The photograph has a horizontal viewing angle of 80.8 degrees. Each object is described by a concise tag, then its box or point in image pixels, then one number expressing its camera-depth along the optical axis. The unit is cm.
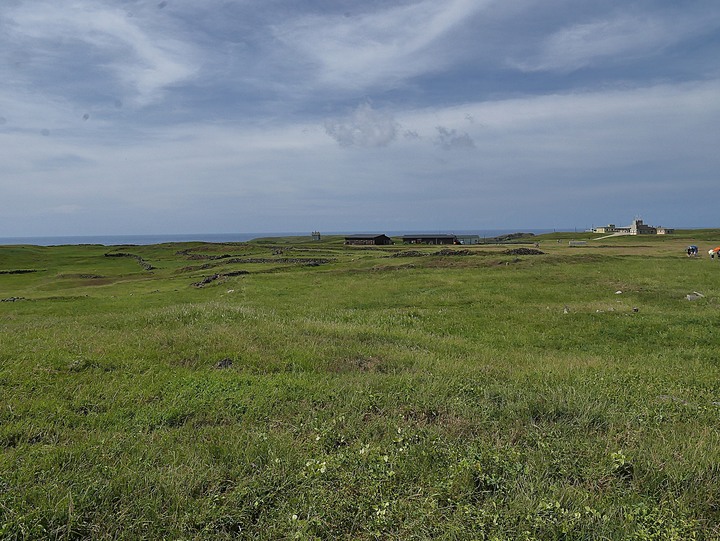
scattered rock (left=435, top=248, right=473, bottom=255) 6575
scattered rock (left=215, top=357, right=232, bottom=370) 1040
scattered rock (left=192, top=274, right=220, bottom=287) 4321
